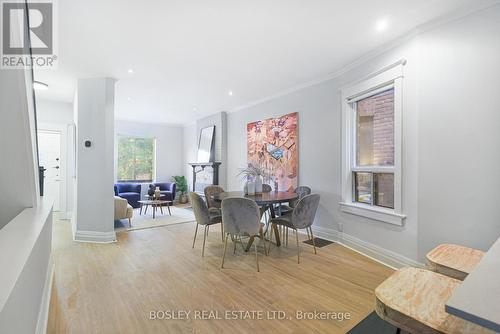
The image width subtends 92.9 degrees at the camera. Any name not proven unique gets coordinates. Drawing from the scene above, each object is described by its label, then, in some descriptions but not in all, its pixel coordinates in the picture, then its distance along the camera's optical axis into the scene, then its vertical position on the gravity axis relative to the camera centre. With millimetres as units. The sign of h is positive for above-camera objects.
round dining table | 3105 -490
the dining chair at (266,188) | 4445 -470
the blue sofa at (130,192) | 6609 -831
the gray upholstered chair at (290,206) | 3840 -720
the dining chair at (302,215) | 3014 -670
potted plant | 8008 -837
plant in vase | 3781 -318
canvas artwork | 4461 +302
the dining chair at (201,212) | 3271 -673
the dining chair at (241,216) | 2770 -630
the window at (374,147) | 2820 +222
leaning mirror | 6645 +546
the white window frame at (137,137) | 7406 +593
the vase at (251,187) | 3757 -388
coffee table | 5694 -948
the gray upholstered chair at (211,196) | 3815 -570
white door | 5633 +38
